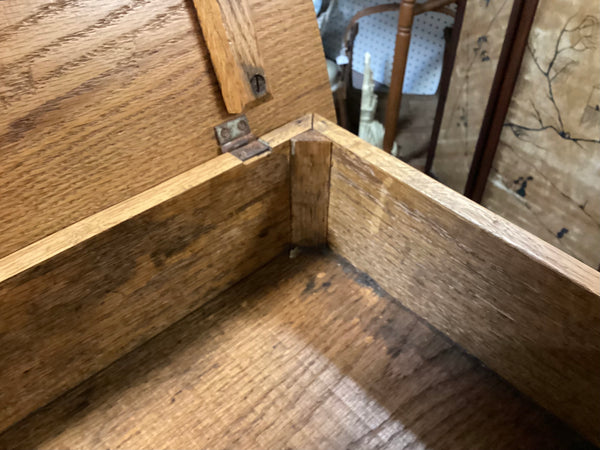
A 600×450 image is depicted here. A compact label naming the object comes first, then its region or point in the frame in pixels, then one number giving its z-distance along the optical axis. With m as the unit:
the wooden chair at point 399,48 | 1.16
